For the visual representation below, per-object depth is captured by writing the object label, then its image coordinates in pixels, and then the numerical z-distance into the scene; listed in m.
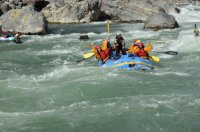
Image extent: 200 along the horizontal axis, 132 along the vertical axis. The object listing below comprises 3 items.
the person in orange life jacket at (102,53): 15.54
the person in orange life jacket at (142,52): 15.20
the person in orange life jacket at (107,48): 15.63
